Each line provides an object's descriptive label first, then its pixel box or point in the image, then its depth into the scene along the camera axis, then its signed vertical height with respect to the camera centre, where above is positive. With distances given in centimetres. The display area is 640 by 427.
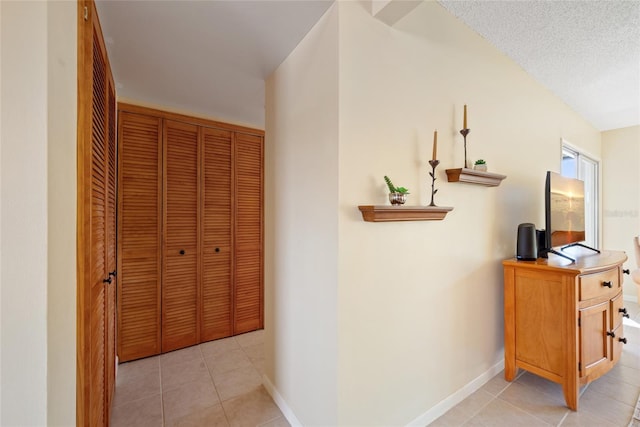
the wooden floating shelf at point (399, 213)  124 +0
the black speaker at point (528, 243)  199 -22
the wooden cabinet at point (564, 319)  169 -71
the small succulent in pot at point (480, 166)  181 +31
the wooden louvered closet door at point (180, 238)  243 -22
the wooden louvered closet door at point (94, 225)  87 -5
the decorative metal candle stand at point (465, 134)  170 +49
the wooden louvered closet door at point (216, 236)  261 -23
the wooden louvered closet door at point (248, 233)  278 -21
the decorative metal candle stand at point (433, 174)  149 +22
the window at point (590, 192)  364 +29
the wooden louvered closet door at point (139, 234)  226 -18
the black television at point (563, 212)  202 +0
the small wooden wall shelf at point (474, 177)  163 +23
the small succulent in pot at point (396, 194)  132 +9
